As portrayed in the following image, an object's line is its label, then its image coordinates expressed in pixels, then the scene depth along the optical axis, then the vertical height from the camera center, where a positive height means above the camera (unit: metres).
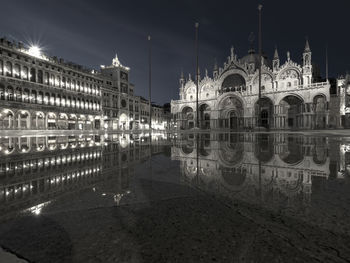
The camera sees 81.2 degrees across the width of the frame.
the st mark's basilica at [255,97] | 37.25 +6.82
